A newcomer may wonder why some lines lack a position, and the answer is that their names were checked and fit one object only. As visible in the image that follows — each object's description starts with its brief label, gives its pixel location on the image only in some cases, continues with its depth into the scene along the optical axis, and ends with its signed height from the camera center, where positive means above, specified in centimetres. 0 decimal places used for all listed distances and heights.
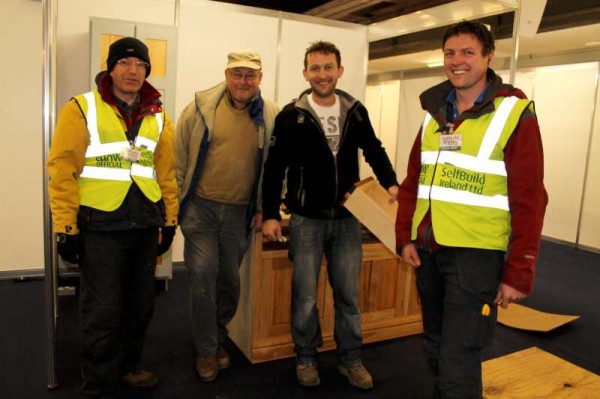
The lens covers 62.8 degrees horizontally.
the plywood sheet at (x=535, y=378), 209 -97
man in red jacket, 160 -15
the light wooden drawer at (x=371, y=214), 237 -30
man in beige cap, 253 -17
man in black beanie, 208 -29
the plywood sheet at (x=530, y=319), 355 -118
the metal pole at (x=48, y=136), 226 -2
